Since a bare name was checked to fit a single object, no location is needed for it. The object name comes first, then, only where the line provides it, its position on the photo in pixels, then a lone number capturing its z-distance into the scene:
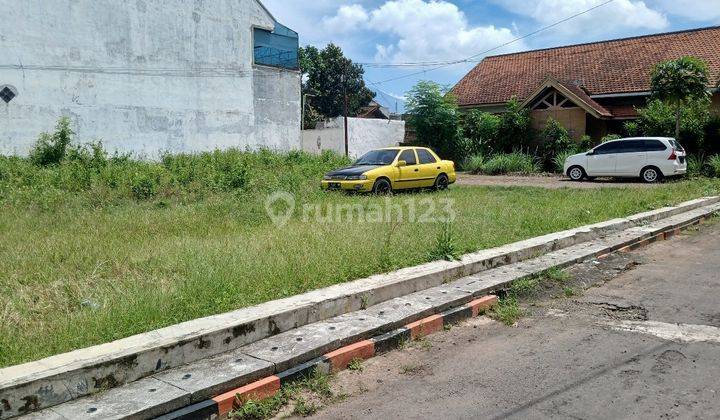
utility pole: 30.81
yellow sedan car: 14.16
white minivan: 18.45
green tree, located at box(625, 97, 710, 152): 21.14
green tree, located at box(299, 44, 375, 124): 55.78
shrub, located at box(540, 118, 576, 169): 23.94
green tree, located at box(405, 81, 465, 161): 27.19
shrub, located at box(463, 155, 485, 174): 24.97
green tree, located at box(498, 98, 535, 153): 25.31
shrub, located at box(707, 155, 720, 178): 19.38
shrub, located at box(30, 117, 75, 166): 18.44
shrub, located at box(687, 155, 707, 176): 20.12
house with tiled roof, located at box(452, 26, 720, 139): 24.72
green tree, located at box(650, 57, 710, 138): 19.77
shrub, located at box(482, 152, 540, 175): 24.03
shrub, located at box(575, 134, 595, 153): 23.61
